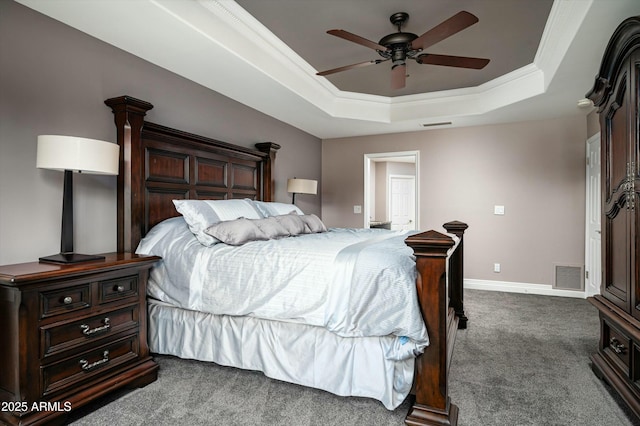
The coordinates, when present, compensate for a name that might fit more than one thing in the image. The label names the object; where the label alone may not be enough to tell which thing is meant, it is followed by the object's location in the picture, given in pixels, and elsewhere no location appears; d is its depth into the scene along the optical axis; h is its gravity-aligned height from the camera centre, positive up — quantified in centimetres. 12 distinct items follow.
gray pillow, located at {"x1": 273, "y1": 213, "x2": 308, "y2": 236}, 304 -10
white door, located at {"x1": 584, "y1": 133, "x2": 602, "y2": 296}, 410 -8
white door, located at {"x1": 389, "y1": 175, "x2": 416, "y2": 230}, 894 +31
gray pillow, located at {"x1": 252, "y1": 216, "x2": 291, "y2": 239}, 271 -12
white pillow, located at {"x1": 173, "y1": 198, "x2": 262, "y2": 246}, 248 -1
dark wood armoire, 178 +0
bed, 168 -58
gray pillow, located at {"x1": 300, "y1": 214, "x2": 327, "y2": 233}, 343 -11
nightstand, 157 -64
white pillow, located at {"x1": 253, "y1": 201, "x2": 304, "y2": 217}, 343 +5
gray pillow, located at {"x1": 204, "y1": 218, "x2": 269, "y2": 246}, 241 -14
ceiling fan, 243 +125
